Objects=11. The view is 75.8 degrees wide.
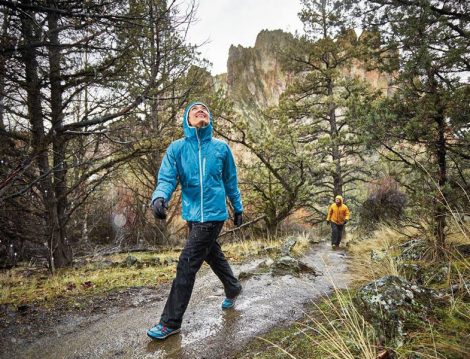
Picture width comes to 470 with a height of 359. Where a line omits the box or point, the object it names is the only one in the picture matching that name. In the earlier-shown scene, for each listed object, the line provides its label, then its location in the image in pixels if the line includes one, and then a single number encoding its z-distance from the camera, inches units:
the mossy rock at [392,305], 73.4
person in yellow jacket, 409.1
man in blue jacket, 107.0
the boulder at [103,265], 274.2
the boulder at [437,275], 108.7
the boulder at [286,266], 187.3
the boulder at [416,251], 144.0
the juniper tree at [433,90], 189.5
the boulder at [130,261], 270.8
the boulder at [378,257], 149.5
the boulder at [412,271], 116.6
